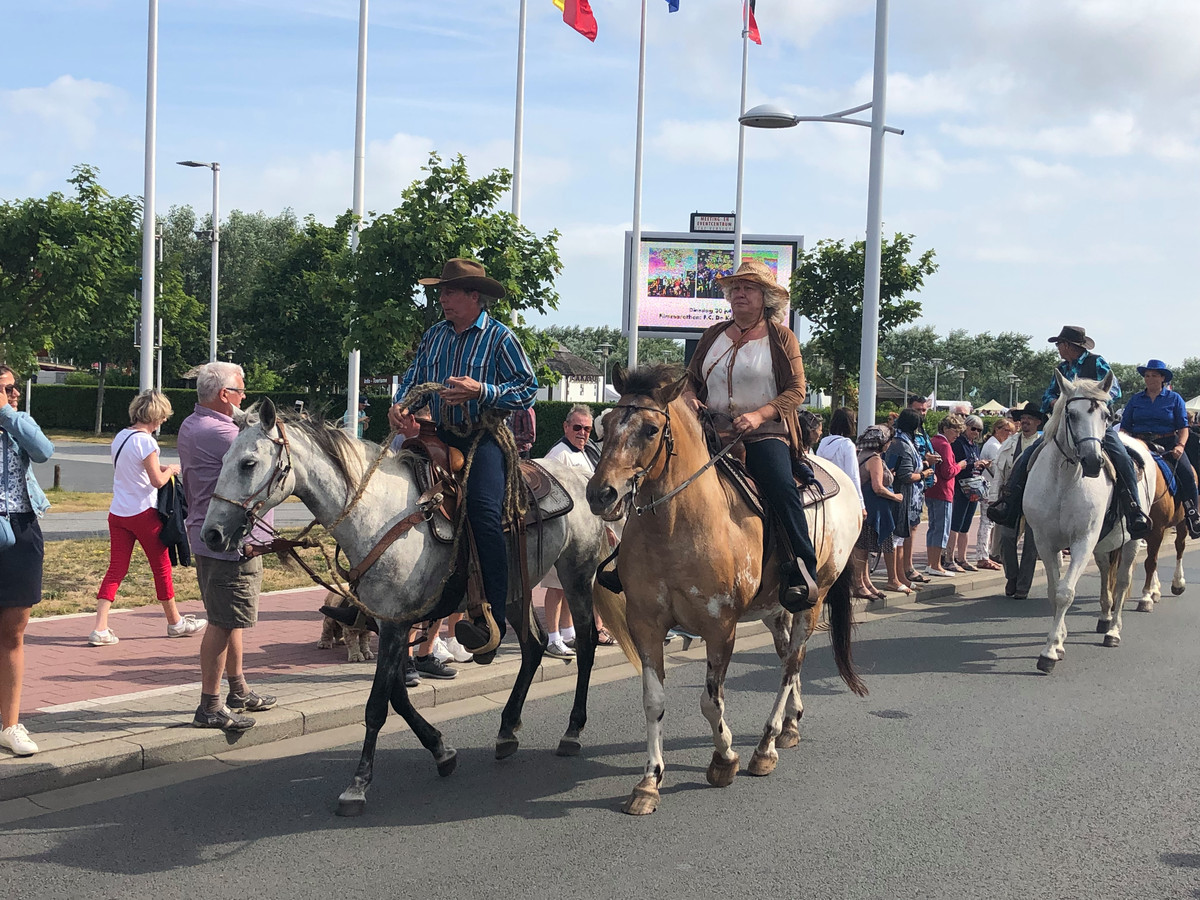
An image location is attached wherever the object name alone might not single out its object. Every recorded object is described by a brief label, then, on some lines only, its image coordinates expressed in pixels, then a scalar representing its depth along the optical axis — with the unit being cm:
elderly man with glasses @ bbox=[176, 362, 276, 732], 585
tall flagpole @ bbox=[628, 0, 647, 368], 3104
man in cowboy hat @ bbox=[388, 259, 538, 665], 555
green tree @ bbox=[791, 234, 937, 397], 2658
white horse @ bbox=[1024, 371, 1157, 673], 868
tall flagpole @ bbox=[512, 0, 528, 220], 2534
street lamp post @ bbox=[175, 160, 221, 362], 3575
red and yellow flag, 2559
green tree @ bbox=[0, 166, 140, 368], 2119
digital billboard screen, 4038
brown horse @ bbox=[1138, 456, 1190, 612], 1144
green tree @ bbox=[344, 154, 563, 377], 1418
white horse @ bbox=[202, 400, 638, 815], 487
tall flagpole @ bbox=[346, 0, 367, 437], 1850
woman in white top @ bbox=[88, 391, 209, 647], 835
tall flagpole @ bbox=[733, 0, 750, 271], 3176
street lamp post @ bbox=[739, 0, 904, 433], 1375
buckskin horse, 489
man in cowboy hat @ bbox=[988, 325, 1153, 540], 956
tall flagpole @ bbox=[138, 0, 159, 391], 1584
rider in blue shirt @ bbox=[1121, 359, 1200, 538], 1153
